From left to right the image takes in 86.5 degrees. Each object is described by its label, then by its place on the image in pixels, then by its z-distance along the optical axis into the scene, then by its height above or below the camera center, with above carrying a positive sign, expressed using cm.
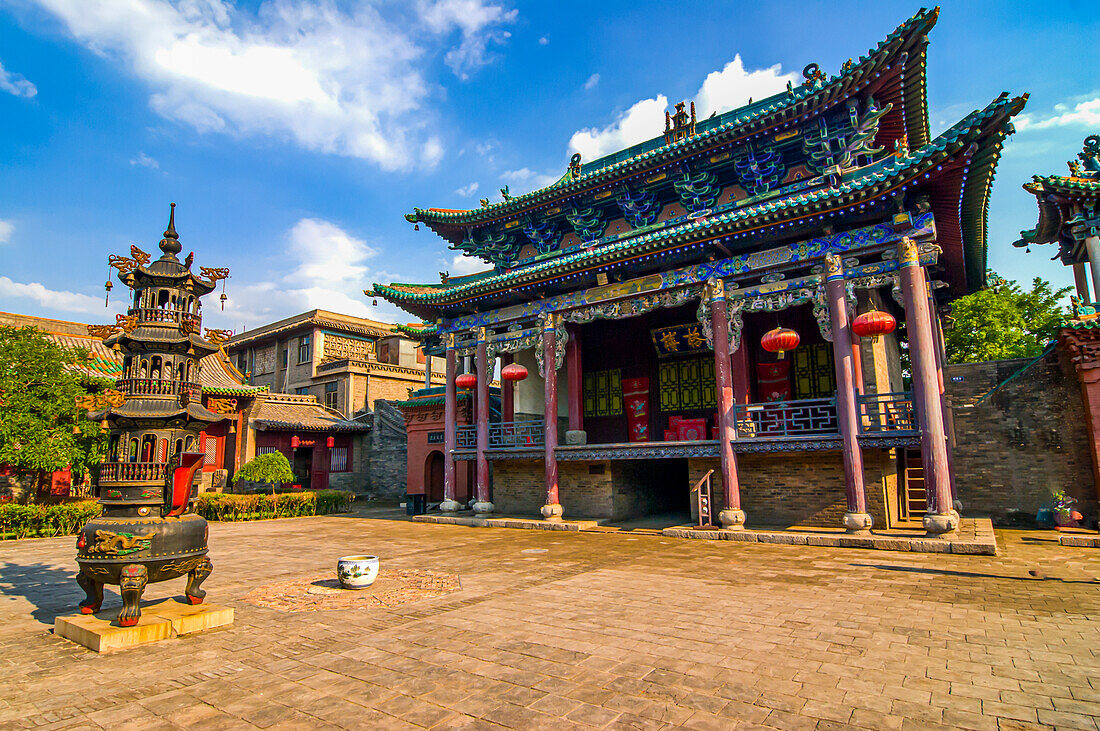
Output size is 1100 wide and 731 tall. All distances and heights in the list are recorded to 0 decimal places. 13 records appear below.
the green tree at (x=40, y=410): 1421 +137
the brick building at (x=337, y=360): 3209 +590
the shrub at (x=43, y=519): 1394 -131
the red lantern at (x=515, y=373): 1590 +220
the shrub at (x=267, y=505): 1888 -152
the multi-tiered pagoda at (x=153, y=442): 565 +22
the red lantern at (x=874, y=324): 1055 +222
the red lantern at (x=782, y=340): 1181 +219
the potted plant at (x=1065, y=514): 1121 -136
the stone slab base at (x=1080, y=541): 966 -162
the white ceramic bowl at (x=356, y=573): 762 -148
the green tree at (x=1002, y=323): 2316 +484
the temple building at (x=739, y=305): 1099 +353
